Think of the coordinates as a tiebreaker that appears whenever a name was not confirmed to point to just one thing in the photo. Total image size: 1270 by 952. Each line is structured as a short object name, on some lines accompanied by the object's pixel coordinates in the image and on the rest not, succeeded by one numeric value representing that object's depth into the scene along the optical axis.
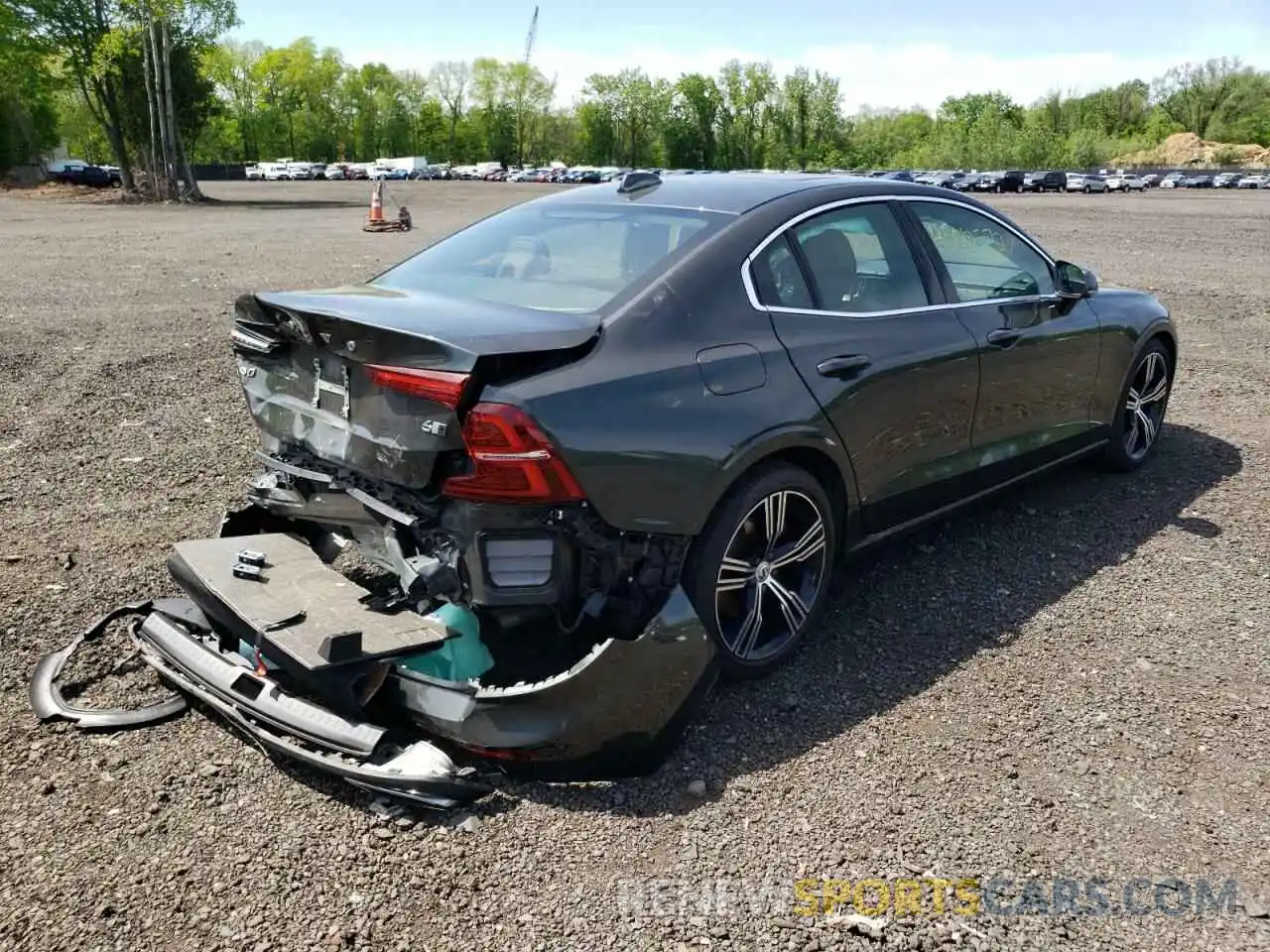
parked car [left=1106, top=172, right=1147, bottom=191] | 67.81
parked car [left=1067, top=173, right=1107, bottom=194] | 65.44
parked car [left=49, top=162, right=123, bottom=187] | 60.41
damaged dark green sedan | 2.99
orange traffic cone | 25.20
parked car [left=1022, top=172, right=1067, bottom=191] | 65.94
